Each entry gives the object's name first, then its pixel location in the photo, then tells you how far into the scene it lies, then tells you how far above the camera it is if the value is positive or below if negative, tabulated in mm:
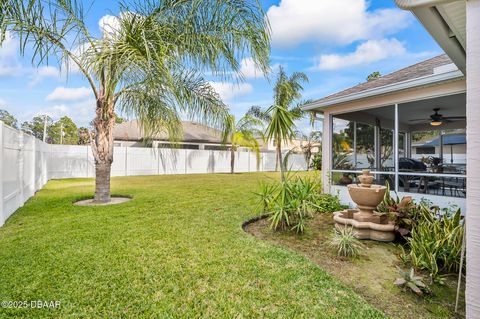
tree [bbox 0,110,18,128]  27662 +4808
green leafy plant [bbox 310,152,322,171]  15940 -139
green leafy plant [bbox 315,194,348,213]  7191 -1325
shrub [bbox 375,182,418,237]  4645 -1078
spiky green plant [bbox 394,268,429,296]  2979 -1516
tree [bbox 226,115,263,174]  19281 +1944
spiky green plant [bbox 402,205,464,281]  3559 -1308
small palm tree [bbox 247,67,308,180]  18758 +5216
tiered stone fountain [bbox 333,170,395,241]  4773 -1145
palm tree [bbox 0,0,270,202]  5387 +2745
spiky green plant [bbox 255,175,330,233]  5074 -893
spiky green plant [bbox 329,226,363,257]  4082 -1422
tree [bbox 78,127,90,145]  22828 +1829
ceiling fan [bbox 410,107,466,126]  8409 +1565
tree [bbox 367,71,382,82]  26498 +9109
